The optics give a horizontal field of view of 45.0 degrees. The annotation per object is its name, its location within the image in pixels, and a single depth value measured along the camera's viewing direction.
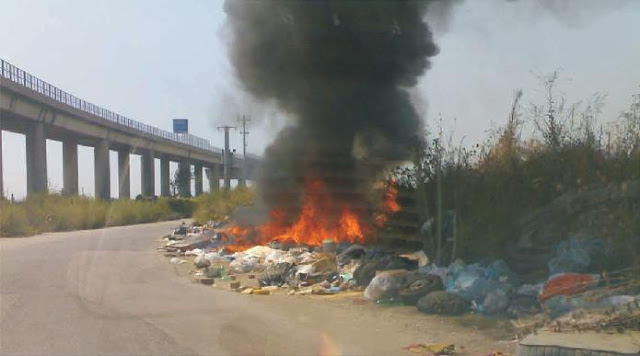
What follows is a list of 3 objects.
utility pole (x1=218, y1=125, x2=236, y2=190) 47.34
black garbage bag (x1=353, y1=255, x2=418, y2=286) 12.84
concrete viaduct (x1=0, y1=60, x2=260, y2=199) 41.12
